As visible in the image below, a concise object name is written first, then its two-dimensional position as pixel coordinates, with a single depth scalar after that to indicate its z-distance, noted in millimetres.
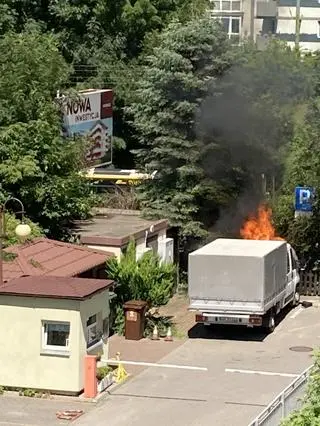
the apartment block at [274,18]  78312
